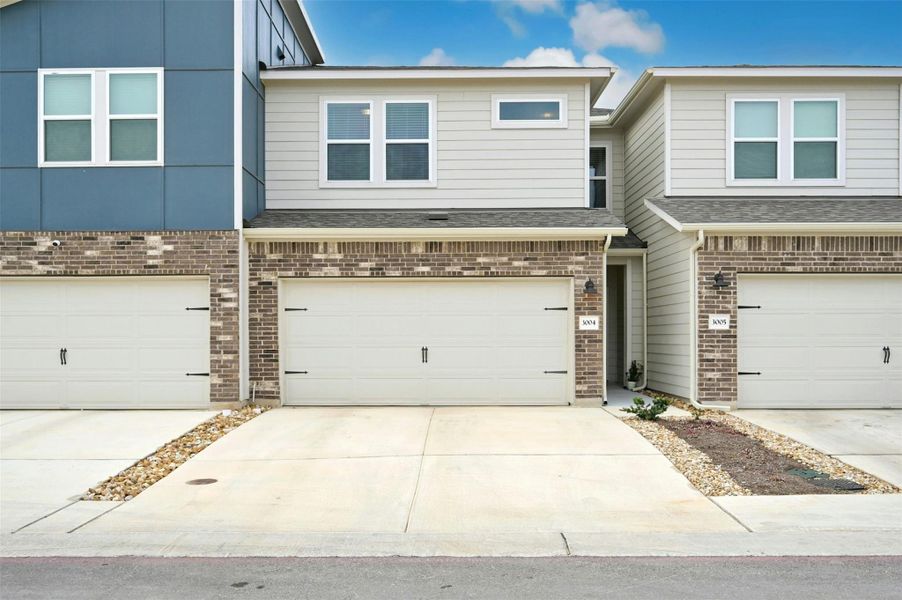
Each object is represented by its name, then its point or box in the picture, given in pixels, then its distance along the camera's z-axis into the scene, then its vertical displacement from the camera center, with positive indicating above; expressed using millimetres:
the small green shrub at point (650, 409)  10977 -1659
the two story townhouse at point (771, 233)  12273 +992
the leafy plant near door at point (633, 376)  14750 -1565
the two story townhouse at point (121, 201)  12078 +1435
